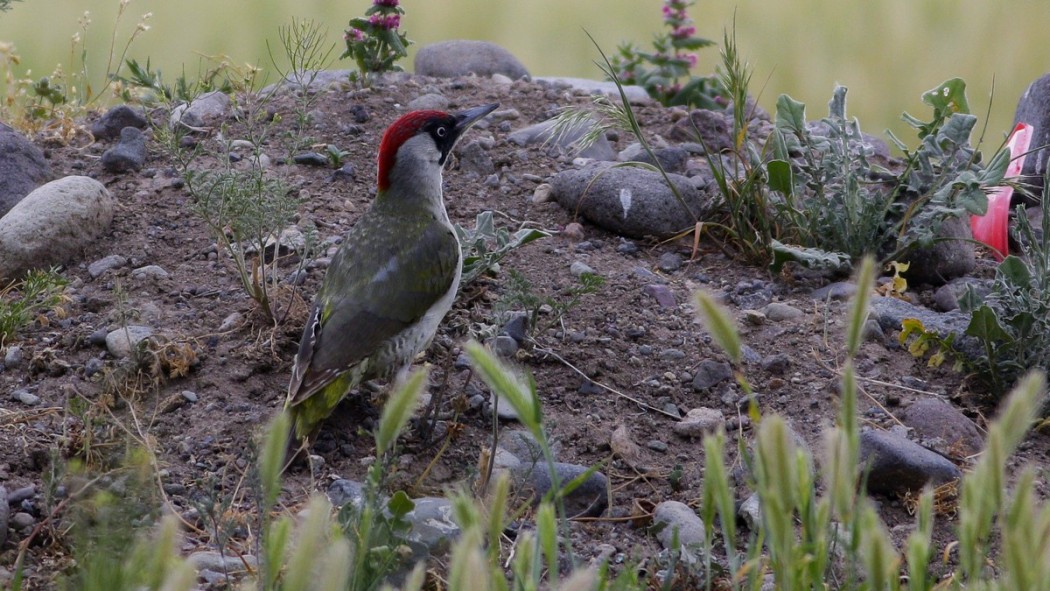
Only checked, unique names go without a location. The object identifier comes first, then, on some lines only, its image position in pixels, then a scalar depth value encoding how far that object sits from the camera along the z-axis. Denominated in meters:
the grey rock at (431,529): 6.34
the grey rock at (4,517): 6.88
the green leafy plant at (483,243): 9.73
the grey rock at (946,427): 8.41
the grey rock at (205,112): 12.59
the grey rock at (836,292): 10.14
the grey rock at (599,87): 14.83
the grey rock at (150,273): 10.24
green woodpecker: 8.35
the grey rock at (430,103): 13.06
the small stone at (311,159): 11.87
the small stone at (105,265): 10.35
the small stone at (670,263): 10.89
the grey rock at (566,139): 12.63
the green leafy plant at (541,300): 8.65
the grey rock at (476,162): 12.32
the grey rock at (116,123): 12.76
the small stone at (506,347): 9.37
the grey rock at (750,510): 7.34
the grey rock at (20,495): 7.37
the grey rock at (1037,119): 12.80
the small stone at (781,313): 9.93
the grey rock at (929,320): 9.22
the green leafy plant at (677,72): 15.02
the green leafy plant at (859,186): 10.18
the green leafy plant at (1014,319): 8.66
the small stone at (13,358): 9.06
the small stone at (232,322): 9.45
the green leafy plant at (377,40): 13.16
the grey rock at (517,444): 8.21
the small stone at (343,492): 7.15
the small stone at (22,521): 7.14
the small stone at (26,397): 8.59
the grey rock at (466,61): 15.45
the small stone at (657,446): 8.47
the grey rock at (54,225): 10.17
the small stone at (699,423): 8.62
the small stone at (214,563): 6.51
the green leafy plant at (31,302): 9.19
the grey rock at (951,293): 10.28
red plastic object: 11.91
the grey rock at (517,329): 9.47
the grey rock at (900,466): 7.78
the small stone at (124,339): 9.05
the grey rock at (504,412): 8.73
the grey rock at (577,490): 7.62
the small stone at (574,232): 11.24
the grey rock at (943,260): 10.81
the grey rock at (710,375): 9.15
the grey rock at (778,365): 9.24
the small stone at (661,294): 10.18
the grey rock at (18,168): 11.08
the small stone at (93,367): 8.95
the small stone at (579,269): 10.46
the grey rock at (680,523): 7.25
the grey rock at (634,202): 11.17
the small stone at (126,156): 11.93
